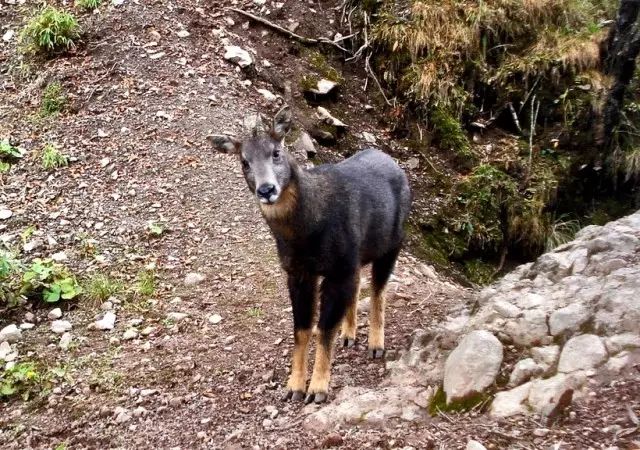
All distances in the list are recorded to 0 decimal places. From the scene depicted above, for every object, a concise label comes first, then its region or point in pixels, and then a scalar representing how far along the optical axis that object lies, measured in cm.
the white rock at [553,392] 358
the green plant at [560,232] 918
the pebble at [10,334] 592
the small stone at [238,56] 936
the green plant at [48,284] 632
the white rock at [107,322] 606
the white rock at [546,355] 387
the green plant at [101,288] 637
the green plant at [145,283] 646
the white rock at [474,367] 399
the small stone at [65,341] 586
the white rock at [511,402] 370
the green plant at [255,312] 609
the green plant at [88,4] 964
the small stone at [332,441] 414
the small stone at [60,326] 604
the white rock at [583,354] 368
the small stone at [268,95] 916
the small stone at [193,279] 658
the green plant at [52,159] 790
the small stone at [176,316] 612
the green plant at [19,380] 543
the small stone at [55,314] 619
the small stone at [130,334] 593
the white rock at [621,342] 364
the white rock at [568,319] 398
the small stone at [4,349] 576
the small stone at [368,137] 955
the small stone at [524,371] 386
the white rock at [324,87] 960
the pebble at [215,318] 605
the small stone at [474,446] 352
